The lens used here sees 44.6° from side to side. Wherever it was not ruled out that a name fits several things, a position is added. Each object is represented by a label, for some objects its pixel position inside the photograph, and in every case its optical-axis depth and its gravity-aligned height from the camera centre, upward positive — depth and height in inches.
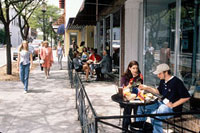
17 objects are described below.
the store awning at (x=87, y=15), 398.2 +73.9
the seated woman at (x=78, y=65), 423.2 -23.6
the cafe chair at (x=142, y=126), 152.1 -47.1
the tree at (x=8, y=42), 467.5 +19.4
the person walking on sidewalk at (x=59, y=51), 634.8 +2.0
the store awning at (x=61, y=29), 1008.9 +93.2
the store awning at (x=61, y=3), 1342.6 +267.7
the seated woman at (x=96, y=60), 428.9 -15.1
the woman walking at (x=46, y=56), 447.5 -7.6
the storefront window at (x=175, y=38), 203.3 +12.4
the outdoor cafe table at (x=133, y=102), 150.9 -32.0
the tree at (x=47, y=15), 2193.4 +338.5
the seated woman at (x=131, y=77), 179.0 -20.1
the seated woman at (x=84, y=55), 487.2 -6.9
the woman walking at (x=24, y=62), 322.0 -13.2
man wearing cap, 151.5 -28.3
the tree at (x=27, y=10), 691.4 +120.8
